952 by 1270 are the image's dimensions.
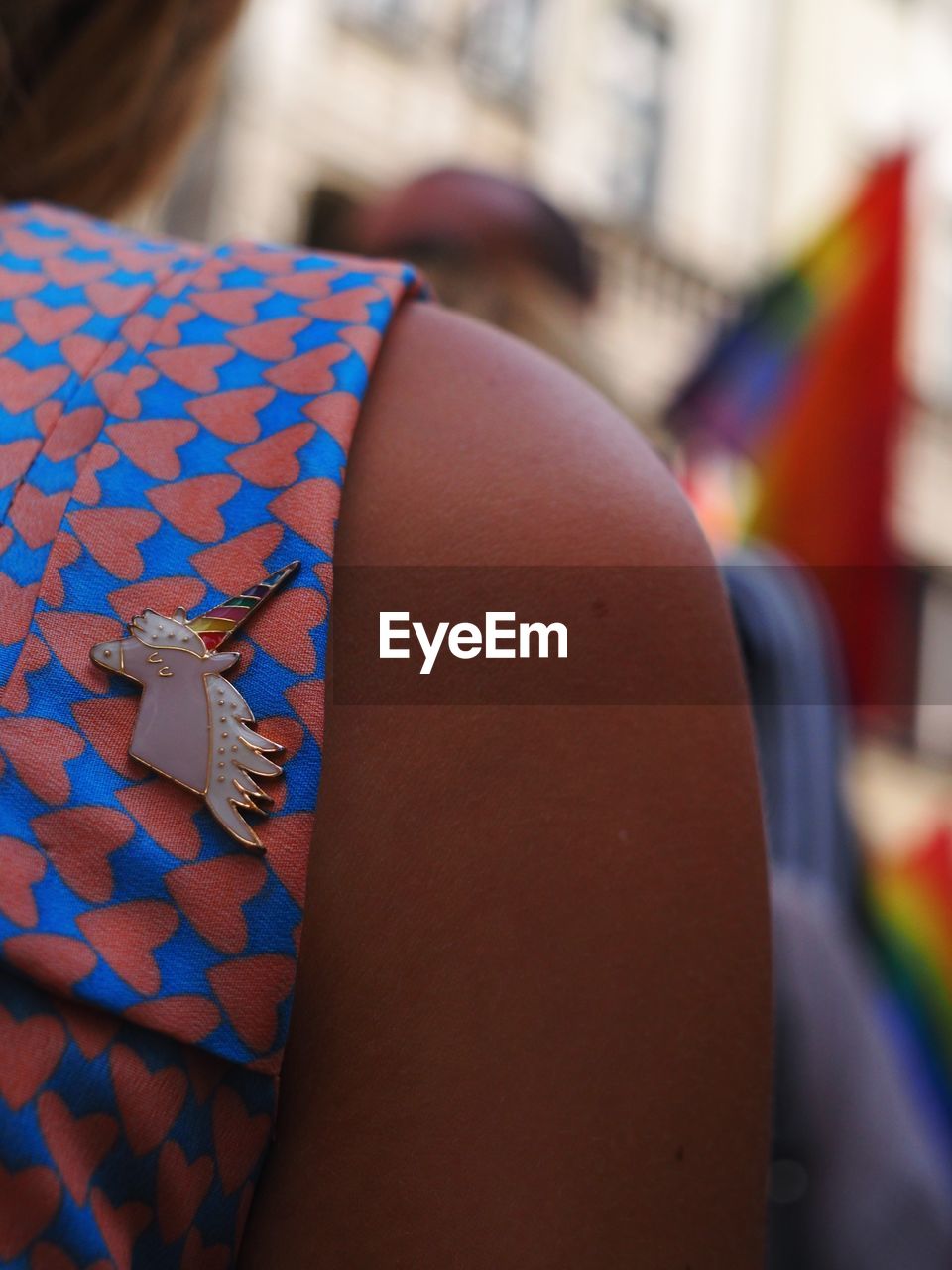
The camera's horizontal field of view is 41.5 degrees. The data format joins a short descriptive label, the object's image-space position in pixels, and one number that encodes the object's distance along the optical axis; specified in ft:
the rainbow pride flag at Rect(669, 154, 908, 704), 8.74
